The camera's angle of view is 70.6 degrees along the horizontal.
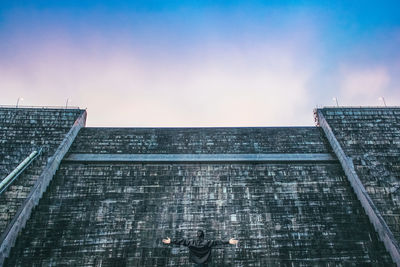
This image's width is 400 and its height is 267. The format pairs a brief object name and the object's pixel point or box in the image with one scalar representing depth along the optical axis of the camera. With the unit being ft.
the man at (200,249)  24.81
